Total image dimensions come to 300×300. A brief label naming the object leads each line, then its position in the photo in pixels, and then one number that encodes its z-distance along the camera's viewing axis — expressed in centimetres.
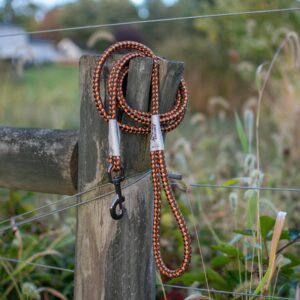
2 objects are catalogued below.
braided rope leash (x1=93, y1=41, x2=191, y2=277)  141
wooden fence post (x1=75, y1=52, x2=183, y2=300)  148
